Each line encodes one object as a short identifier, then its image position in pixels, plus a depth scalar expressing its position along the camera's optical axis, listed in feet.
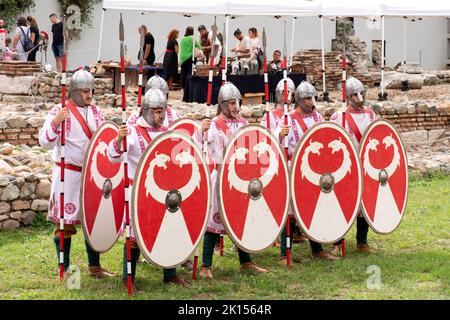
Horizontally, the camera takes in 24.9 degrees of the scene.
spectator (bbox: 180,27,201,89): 63.57
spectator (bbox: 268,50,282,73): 64.59
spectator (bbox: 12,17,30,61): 64.39
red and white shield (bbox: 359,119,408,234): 27.66
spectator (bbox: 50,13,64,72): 65.57
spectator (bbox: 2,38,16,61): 64.90
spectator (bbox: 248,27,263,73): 64.64
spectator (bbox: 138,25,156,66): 64.90
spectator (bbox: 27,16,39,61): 64.90
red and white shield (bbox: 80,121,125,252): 23.75
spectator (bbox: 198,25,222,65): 65.87
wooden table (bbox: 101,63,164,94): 63.59
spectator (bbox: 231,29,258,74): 64.28
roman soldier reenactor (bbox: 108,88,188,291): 23.30
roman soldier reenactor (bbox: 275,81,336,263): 27.40
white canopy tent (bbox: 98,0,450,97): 51.88
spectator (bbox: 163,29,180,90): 63.46
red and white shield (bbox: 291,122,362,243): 25.89
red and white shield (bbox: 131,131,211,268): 22.22
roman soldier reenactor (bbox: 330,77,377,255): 28.27
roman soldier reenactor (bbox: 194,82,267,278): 25.21
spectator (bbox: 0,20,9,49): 65.15
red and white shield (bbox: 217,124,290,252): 24.08
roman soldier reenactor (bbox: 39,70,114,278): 24.23
